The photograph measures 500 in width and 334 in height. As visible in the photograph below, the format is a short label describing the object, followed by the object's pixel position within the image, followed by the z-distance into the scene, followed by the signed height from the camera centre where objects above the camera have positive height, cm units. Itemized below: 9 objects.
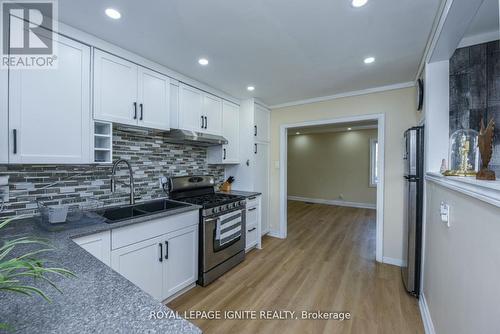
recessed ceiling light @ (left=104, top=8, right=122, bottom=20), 154 +110
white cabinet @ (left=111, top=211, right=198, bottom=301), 173 -79
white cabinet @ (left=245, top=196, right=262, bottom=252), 319 -87
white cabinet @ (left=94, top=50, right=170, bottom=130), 189 +69
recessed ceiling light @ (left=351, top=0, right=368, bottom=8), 143 +109
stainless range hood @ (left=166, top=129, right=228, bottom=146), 248 +34
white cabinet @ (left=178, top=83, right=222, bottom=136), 265 +72
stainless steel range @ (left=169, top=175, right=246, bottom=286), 237 -70
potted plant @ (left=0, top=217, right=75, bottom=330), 48 -24
